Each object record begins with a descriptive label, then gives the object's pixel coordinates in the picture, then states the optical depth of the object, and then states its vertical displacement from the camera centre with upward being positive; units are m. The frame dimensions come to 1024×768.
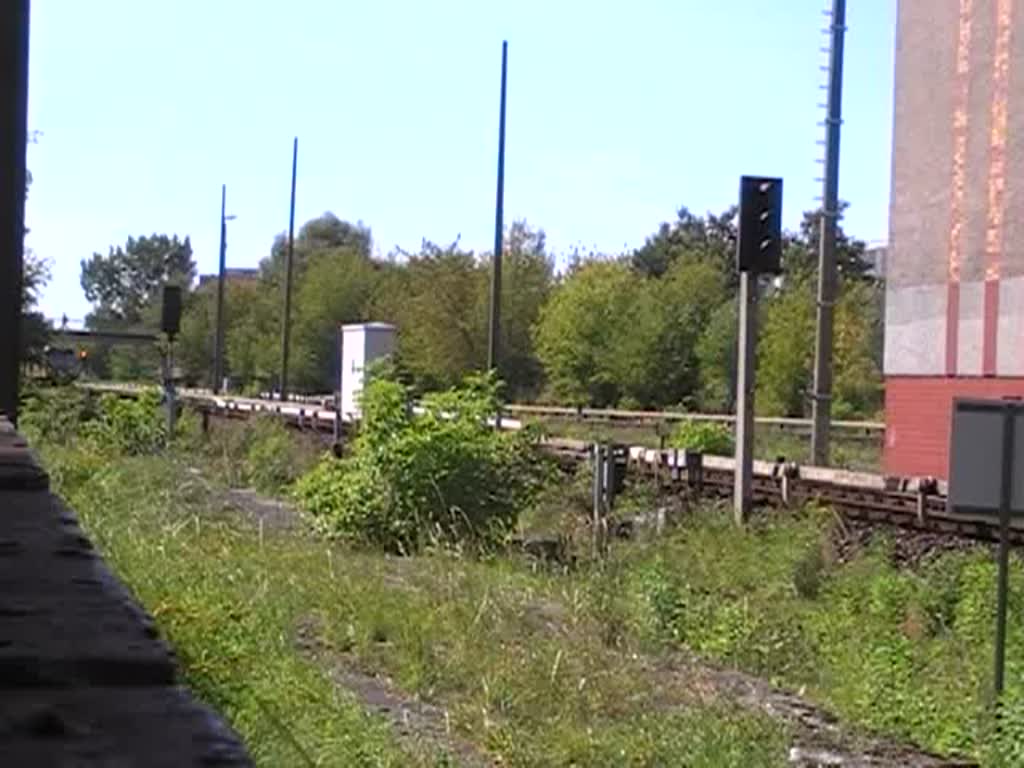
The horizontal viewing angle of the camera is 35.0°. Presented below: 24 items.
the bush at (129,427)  30.77 -1.26
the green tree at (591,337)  60.72 +1.69
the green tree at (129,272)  151.75 +8.72
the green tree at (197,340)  92.25 +1.51
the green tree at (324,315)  79.00 +2.79
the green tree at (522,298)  67.88 +3.37
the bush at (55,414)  30.81 -1.10
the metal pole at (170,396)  34.91 -0.69
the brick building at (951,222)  32.06 +3.61
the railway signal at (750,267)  19.55 +1.48
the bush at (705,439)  31.61 -1.07
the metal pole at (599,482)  20.23 -1.28
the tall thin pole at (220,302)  64.50 +2.64
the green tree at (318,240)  106.95 +9.77
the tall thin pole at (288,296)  57.56 +2.68
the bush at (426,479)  18.23 -1.21
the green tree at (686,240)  99.81 +9.55
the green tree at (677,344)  60.38 +1.51
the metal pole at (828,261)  27.97 +2.29
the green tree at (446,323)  63.53 +2.11
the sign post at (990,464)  8.84 -0.37
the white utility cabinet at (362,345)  31.90 +0.57
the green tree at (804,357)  54.53 +1.14
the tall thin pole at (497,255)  34.22 +2.60
